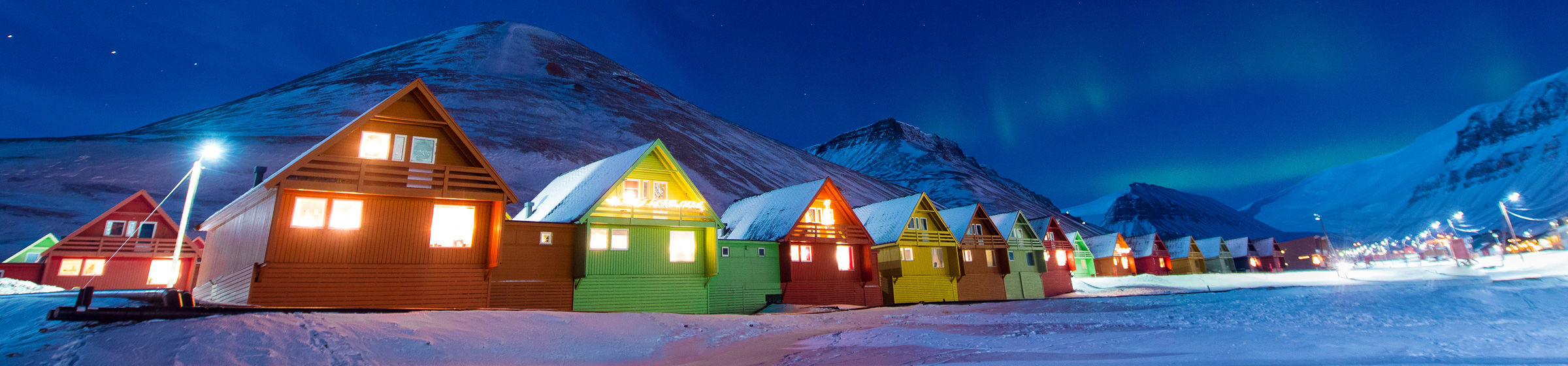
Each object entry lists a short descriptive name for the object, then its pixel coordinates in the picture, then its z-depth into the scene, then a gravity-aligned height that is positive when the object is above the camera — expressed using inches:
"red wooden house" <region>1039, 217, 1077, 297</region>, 2212.1 +62.5
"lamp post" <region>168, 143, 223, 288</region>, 799.7 +139.9
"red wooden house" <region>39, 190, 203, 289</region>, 1501.0 +129.3
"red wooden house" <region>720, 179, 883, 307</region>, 1398.9 +97.1
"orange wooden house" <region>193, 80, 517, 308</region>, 799.1 +103.4
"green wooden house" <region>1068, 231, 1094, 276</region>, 2928.2 +94.8
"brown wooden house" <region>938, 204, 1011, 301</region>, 1845.5 +80.2
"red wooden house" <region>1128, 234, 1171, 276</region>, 3179.1 +105.9
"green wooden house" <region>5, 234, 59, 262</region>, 1609.3 +142.4
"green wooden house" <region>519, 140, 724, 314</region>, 1098.7 +102.2
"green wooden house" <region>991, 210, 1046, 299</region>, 2053.4 +80.9
